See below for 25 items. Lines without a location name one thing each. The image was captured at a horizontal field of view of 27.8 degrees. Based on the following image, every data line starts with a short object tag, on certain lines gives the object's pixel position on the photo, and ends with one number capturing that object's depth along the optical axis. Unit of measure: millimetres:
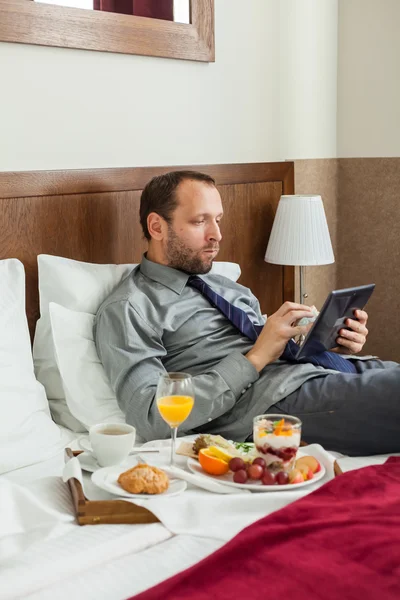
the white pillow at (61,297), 2121
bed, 1292
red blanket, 1166
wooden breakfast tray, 1464
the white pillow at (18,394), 1837
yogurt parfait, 1561
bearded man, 2021
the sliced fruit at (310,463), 1613
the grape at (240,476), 1561
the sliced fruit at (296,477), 1557
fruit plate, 1547
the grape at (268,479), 1558
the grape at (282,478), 1557
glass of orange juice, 1626
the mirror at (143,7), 2373
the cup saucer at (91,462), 1629
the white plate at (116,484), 1496
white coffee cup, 1604
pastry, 1497
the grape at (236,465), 1583
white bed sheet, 1244
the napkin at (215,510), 1434
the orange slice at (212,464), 1600
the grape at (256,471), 1566
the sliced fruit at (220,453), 1619
